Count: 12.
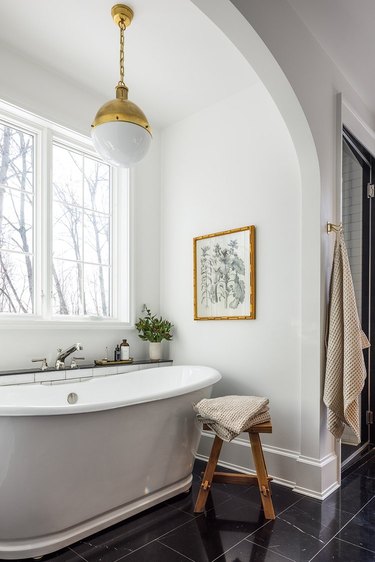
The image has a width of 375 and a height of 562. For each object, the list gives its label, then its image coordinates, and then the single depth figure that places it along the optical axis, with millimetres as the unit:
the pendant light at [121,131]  2178
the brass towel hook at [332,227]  2596
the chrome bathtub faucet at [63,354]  2766
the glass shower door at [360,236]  3014
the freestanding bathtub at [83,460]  1738
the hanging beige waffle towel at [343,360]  2406
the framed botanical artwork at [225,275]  3010
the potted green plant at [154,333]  3393
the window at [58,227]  2869
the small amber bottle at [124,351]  3230
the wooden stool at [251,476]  2221
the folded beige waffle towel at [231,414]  2178
